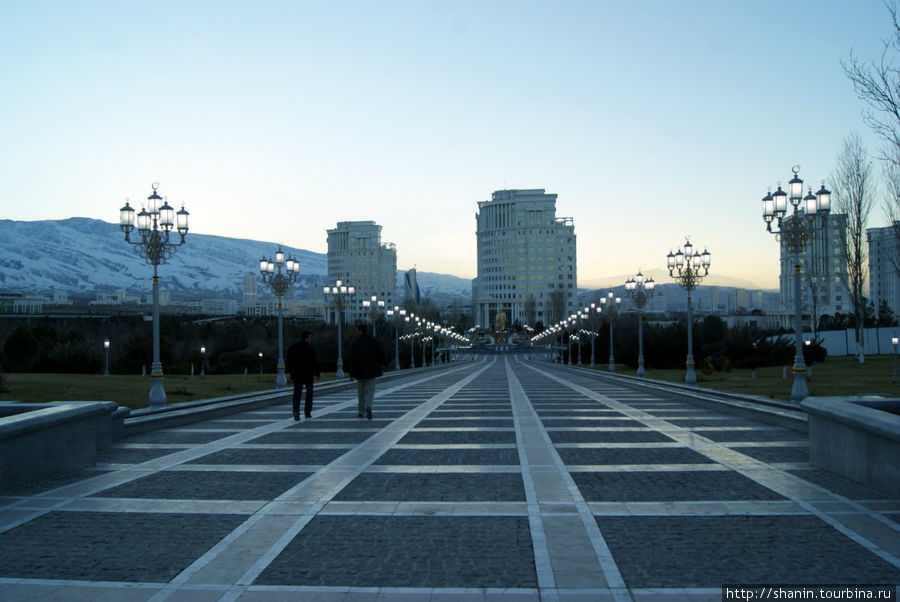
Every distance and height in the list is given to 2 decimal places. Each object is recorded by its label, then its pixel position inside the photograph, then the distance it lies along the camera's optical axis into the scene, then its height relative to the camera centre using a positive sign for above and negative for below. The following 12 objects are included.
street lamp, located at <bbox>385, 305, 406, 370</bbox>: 57.57 +0.96
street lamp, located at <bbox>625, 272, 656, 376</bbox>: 37.59 +1.69
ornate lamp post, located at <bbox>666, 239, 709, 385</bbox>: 29.08 +2.32
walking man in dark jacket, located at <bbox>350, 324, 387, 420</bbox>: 14.74 -0.66
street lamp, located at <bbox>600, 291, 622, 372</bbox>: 46.75 +1.34
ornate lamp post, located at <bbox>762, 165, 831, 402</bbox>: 17.38 +2.89
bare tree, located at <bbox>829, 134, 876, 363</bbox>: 46.53 +6.50
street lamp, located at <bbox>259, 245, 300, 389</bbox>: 28.87 +2.28
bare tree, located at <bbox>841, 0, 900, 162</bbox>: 16.25 +5.24
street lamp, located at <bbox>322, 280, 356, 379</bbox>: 40.41 +2.05
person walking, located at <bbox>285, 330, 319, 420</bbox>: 15.38 -0.82
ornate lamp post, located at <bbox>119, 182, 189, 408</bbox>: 19.96 +2.97
